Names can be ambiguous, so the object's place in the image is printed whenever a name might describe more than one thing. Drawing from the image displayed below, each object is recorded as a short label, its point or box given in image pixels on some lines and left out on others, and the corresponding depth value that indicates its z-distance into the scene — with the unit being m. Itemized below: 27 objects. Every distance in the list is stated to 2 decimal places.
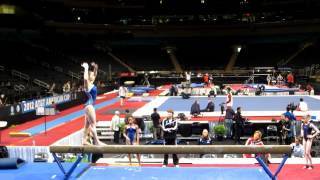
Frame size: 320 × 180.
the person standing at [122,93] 26.84
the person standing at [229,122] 17.42
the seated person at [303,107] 17.78
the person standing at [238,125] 16.86
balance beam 7.12
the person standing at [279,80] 38.50
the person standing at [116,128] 16.88
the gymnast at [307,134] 11.51
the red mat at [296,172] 10.90
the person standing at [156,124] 16.52
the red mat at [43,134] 15.52
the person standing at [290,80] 34.77
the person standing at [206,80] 36.03
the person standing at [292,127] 15.65
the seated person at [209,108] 21.75
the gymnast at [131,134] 12.38
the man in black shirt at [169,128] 12.70
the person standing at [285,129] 15.55
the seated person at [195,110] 19.85
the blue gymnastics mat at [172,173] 7.57
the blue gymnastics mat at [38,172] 7.51
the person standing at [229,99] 18.52
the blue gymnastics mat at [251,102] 22.89
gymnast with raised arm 7.11
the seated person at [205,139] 13.48
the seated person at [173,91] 31.94
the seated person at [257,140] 11.48
